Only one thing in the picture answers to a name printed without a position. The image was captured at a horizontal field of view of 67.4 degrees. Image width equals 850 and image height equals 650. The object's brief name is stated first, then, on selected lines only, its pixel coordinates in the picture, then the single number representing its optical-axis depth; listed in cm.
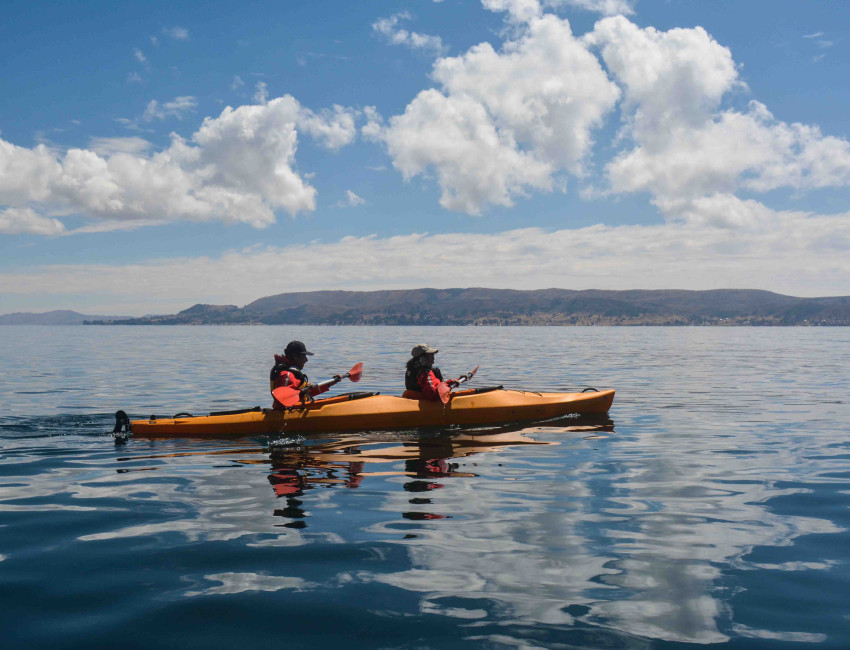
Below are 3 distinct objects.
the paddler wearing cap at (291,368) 1380
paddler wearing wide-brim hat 1506
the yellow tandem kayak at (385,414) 1375
